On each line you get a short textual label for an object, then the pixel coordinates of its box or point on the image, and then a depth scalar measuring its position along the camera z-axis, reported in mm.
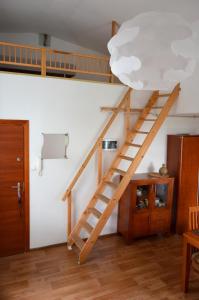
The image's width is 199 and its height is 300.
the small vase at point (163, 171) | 4211
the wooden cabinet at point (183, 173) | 4215
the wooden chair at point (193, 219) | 3026
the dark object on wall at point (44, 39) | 5230
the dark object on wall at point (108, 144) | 3969
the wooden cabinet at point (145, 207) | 3938
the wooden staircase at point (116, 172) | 3385
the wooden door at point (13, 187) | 3424
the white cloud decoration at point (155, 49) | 1355
